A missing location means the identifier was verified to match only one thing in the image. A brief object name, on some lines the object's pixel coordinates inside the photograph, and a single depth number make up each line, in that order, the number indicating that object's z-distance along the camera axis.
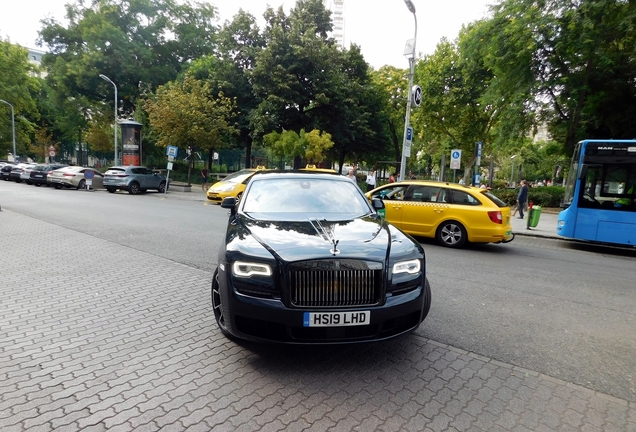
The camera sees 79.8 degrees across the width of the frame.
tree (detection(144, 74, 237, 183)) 25.53
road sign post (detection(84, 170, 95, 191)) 23.70
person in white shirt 20.34
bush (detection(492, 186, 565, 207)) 21.30
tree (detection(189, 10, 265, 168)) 31.16
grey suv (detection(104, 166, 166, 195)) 22.89
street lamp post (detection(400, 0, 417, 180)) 14.88
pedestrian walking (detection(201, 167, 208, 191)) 30.10
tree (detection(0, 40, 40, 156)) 41.56
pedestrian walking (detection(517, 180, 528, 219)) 17.75
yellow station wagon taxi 9.02
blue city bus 10.09
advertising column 28.11
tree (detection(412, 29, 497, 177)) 26.88
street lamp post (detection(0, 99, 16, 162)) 39.33
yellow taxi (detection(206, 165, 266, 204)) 17.76
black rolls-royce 3.01
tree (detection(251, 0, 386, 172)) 28.64
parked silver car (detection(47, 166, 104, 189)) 24.08
